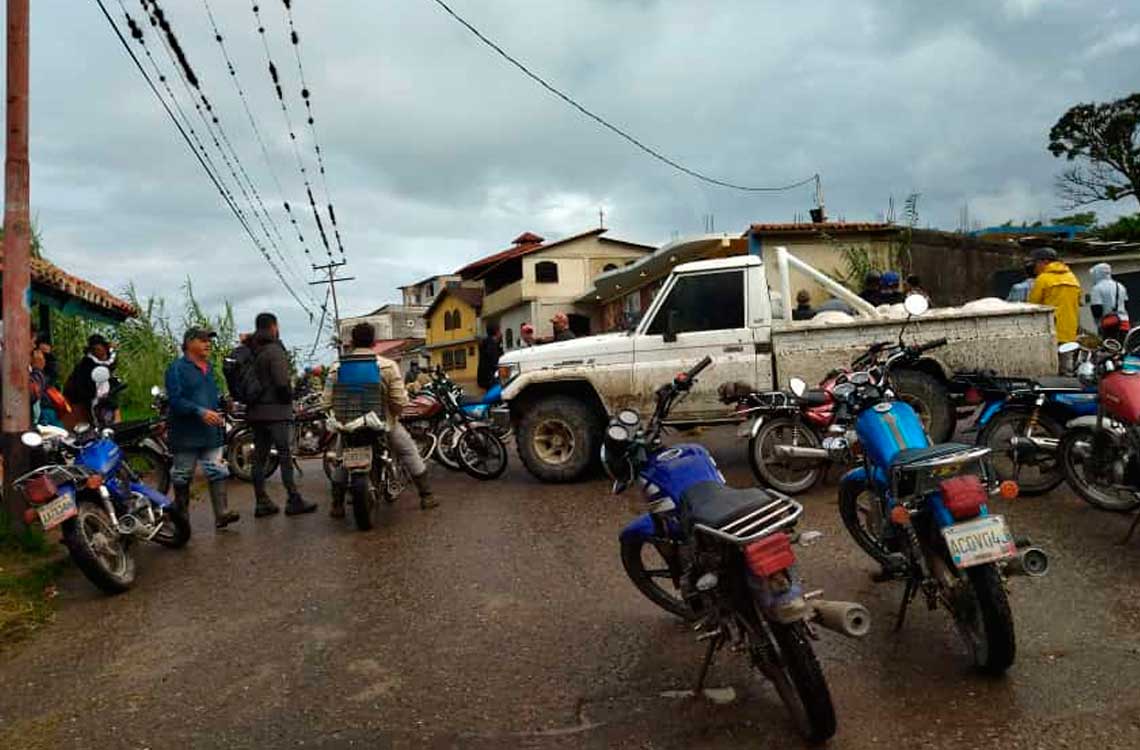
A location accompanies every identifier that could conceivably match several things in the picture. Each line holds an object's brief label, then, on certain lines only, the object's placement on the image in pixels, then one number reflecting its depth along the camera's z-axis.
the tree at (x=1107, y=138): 36.12
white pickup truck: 7.54
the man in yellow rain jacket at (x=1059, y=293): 8.45
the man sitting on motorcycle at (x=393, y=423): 7.00
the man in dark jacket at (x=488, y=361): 12.56
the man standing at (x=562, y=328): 11.26
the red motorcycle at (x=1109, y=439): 4.85
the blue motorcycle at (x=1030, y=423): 5.86
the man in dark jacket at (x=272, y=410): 7.34
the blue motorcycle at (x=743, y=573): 2.83
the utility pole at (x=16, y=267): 6.37
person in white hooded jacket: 8.98
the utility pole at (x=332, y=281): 42.85
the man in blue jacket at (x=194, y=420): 6.75
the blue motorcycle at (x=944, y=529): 3.17
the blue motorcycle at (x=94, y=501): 5.15
